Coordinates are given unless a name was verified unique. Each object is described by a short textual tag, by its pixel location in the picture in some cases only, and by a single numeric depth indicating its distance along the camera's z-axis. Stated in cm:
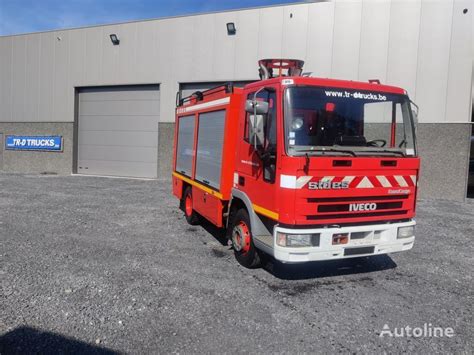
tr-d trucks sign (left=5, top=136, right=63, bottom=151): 1819
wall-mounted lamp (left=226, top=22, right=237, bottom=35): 1477
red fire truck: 455
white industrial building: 1238
